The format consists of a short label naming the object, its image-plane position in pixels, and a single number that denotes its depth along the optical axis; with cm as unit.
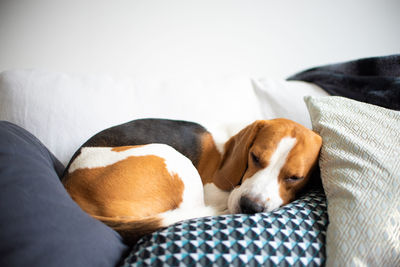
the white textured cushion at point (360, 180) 50
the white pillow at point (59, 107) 71
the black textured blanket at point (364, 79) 75
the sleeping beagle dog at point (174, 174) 59
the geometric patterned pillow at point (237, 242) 48
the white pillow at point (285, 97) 81
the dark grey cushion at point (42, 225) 46
